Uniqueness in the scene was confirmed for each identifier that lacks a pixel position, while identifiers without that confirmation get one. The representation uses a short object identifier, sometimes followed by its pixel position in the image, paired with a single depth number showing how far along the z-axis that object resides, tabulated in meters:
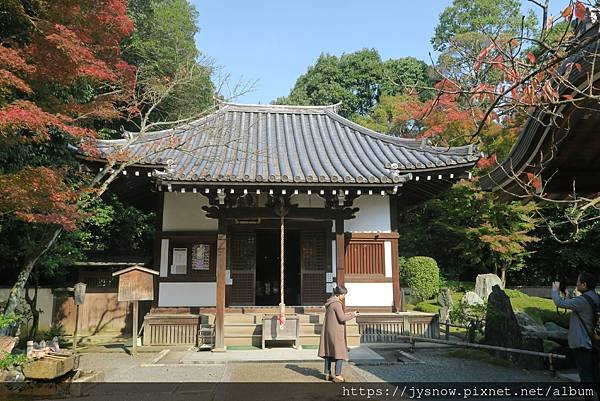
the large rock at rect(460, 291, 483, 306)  13.75
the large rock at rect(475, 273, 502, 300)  15.65
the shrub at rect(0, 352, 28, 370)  6.41
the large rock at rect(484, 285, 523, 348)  8.02
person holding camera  4.91
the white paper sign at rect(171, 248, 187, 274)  11.38
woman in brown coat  6.61
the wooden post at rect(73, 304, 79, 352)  9.13
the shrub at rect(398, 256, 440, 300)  18.77
